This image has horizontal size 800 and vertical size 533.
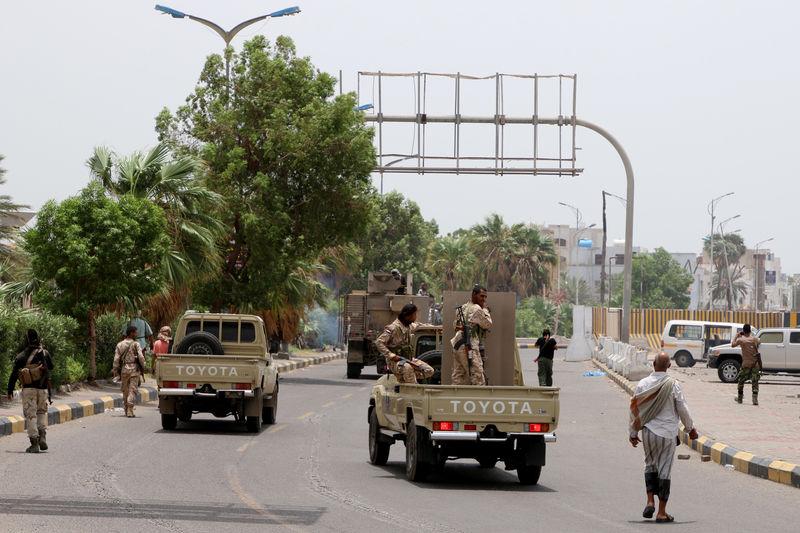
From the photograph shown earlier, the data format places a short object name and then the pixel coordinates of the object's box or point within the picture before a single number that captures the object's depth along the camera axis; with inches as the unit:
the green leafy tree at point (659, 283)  5265.8
